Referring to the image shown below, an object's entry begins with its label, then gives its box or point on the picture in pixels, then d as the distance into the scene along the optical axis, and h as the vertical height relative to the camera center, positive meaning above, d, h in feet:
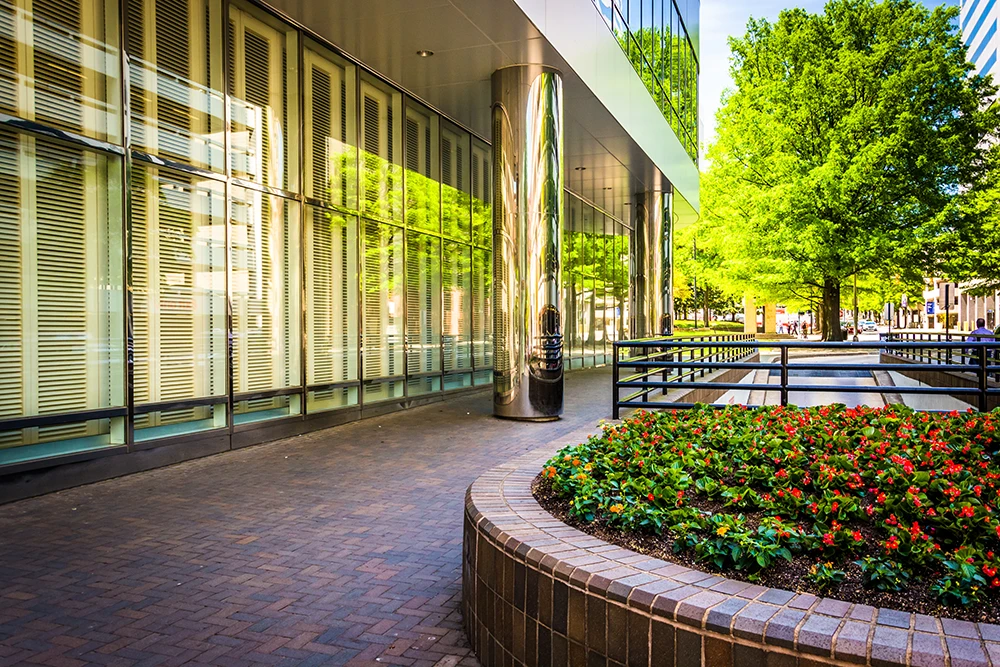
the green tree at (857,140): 92.32 +21.57
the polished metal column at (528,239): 39.14 +4.19
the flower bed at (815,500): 10.05 -2.84
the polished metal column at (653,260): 81.87 +6.44
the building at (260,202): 25.27 +5.34
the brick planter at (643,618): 8.14 -3.26
